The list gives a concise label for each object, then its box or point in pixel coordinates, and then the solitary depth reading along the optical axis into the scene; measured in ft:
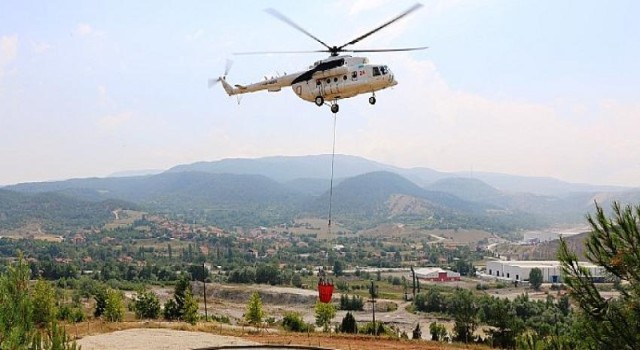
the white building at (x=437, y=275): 328.99
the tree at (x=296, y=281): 296.30
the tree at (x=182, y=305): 112.16
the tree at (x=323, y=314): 127.63
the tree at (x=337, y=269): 355.97
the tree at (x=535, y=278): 293.98
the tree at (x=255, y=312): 113.91
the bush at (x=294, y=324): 102.78
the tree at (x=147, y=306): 121.70
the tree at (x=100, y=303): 125.70
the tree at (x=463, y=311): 99.96
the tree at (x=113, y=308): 103.91
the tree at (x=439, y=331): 125.16
